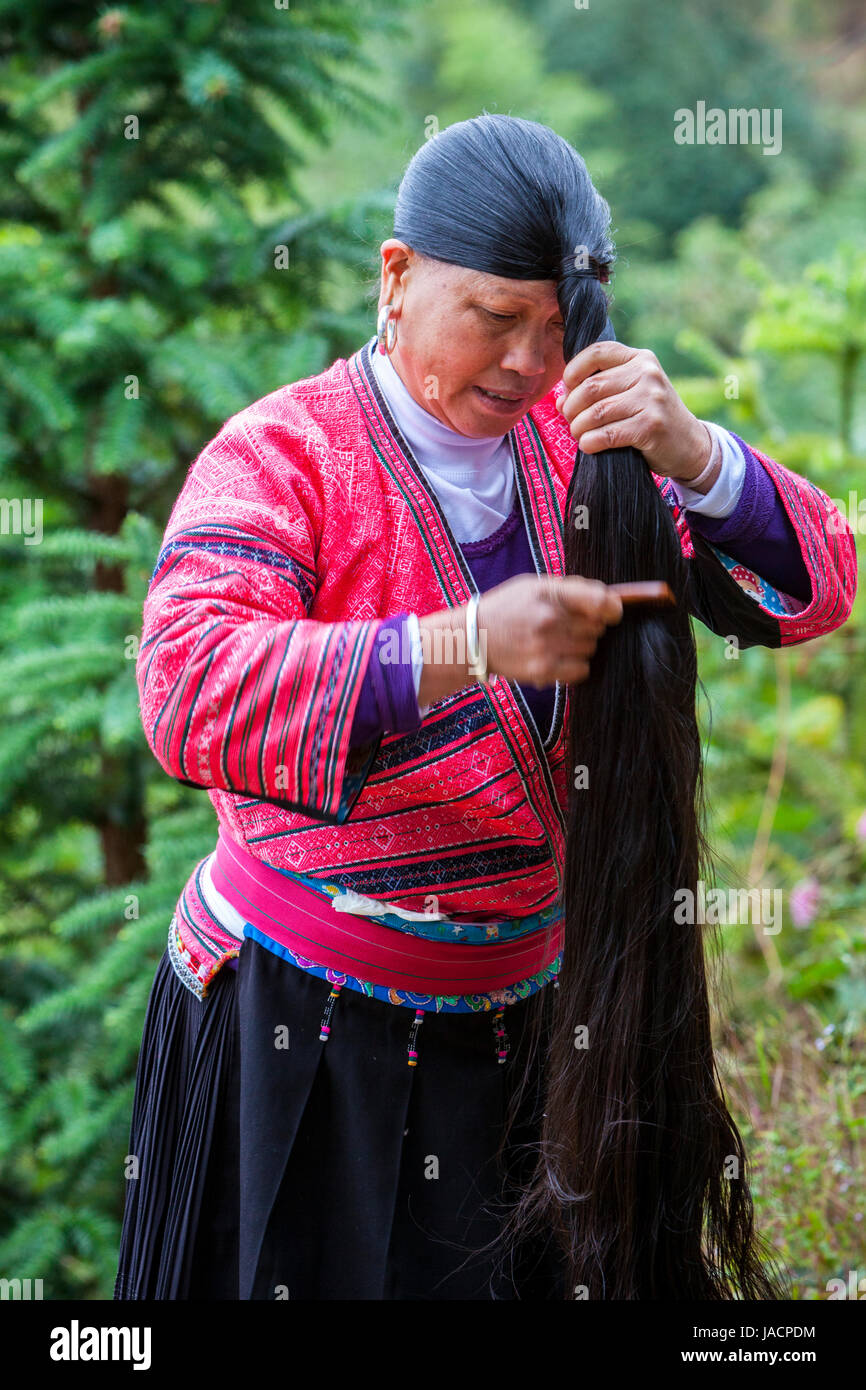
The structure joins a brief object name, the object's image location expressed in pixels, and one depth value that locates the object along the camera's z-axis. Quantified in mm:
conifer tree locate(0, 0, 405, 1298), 4967
